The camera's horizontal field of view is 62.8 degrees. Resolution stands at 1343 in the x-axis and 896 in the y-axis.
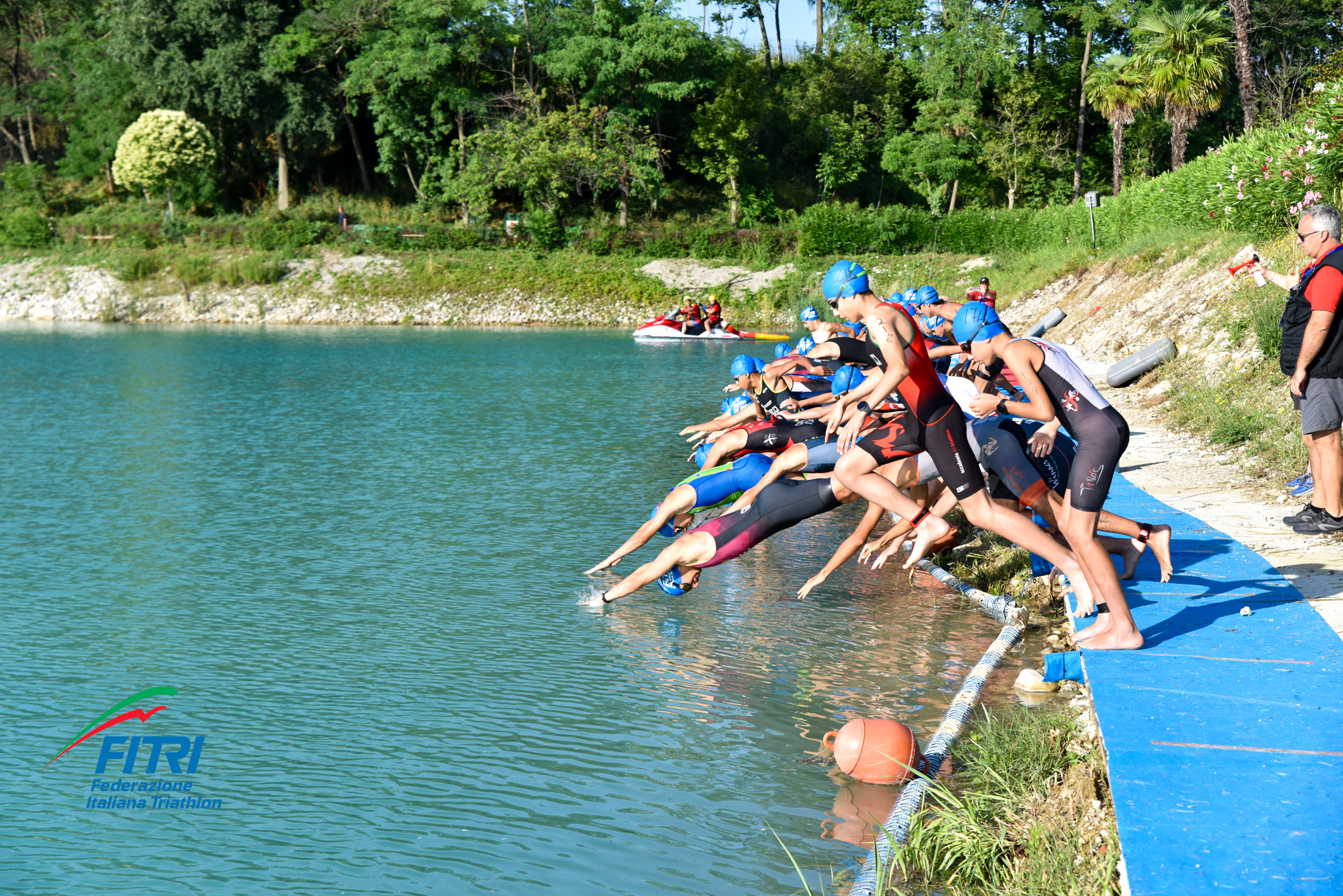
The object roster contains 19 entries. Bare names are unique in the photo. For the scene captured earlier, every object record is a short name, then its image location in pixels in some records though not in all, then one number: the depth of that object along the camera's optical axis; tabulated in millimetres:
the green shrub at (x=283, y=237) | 52594
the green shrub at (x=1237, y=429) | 12023
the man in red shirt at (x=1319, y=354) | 7781
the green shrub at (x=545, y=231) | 52906
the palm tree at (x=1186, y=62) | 34000
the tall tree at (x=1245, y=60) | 30409
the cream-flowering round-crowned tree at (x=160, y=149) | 53531
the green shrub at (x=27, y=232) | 55031
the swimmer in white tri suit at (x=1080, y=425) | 6176
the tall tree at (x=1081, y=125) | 53875
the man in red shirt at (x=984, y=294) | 12914
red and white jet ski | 36594
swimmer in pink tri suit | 8188
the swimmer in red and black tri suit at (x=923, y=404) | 6668
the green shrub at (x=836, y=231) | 50406
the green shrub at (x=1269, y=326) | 13352
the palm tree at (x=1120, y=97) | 37500
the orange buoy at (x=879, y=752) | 5723
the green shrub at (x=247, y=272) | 49812
